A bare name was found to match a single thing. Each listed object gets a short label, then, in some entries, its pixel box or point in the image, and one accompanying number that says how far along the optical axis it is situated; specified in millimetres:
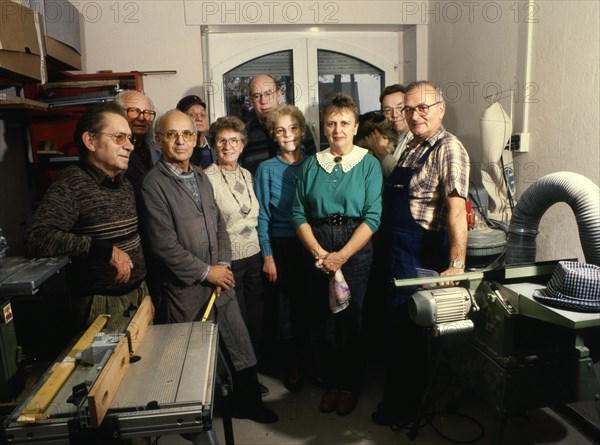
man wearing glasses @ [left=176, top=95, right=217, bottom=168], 2752
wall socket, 2615
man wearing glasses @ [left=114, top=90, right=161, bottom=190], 2520
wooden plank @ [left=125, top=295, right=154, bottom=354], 1432
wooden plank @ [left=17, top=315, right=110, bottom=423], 1138
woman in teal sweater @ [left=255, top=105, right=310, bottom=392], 2516
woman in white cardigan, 2410
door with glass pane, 3945
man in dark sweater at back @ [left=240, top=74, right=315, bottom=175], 2852
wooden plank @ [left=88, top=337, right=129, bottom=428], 1104
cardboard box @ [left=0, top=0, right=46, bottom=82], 2266
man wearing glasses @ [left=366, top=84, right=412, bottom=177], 2768
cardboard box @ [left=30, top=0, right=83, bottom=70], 2785
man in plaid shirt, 2016
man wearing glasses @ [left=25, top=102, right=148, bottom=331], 1707
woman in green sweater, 2268
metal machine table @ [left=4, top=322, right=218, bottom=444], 1145
